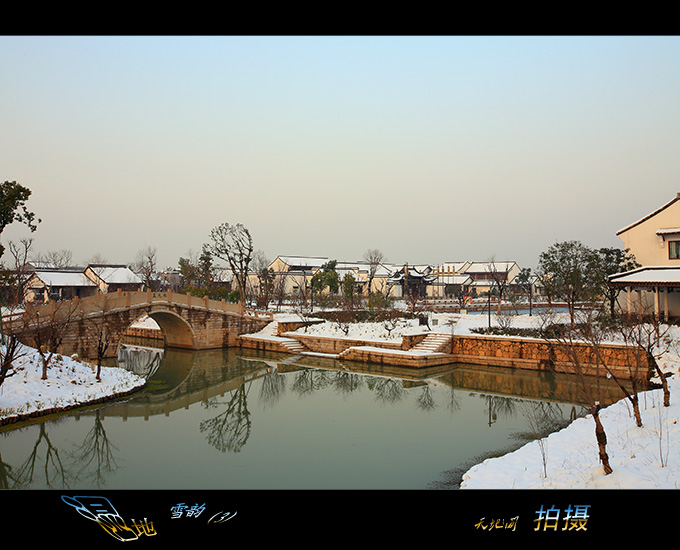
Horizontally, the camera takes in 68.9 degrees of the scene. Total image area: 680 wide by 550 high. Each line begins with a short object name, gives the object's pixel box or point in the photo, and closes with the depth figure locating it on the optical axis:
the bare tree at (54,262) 65.56
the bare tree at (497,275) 48.26
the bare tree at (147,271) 38.35
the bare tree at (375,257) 46.68
